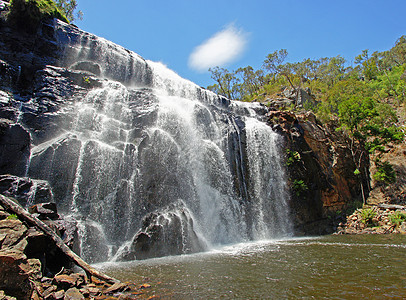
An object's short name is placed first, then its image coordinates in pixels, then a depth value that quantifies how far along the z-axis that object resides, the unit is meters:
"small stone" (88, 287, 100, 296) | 4.81
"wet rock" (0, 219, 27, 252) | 4.72
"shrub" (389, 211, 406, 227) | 16.27
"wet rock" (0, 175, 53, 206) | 8.59
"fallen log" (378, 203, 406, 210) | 17.81
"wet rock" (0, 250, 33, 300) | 3.80
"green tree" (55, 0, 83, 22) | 33.72
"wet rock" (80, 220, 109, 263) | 9.70
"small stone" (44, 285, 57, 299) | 4.29
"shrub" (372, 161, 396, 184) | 20.94
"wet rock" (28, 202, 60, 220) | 7.50
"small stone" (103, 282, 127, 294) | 4.96
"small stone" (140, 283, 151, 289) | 5.42
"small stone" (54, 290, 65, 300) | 4.26
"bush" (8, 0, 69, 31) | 15.74
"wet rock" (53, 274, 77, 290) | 4.85
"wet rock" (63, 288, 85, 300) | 4.38
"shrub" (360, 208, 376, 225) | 17.83
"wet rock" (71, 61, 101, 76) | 17.22
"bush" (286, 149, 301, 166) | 19.52
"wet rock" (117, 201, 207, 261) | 10.32
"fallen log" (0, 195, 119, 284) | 5.56
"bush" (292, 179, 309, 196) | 18.69
